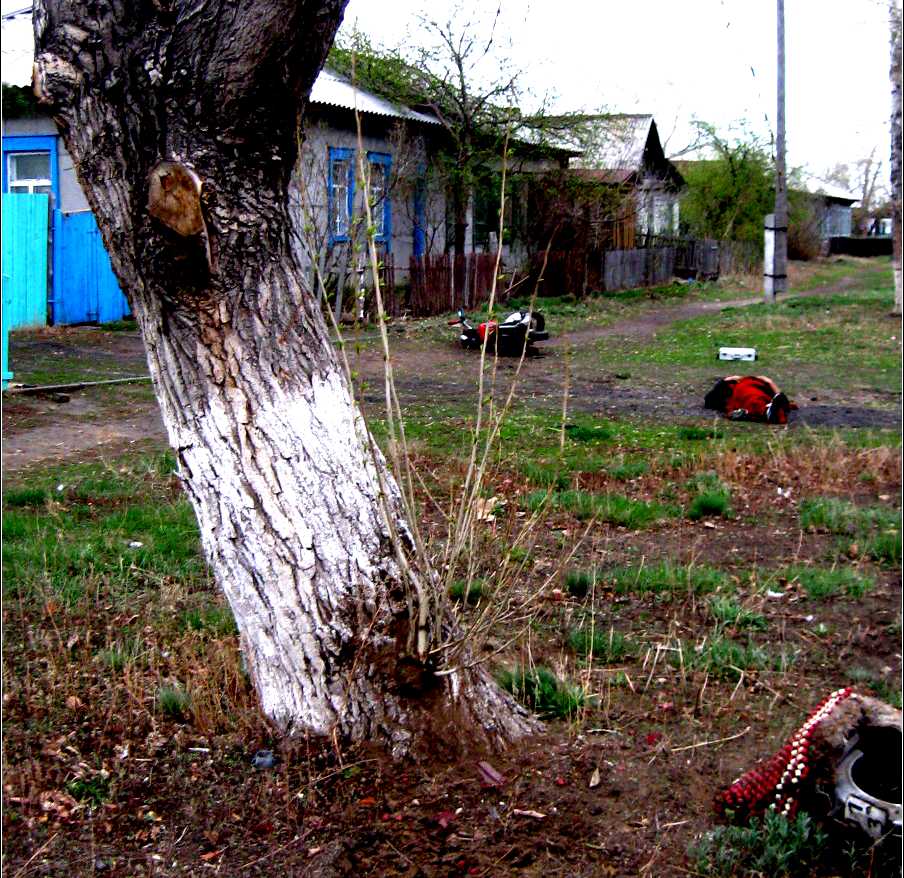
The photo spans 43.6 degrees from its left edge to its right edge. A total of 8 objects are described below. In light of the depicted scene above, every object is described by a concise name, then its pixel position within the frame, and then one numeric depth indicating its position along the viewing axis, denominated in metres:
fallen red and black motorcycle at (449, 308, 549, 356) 14.48
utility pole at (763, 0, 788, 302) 22.98
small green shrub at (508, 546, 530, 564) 3.49
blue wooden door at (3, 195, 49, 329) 15.70
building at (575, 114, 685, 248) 24.39
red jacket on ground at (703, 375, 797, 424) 9.92
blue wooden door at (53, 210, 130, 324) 17.62
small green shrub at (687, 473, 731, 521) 6.59
